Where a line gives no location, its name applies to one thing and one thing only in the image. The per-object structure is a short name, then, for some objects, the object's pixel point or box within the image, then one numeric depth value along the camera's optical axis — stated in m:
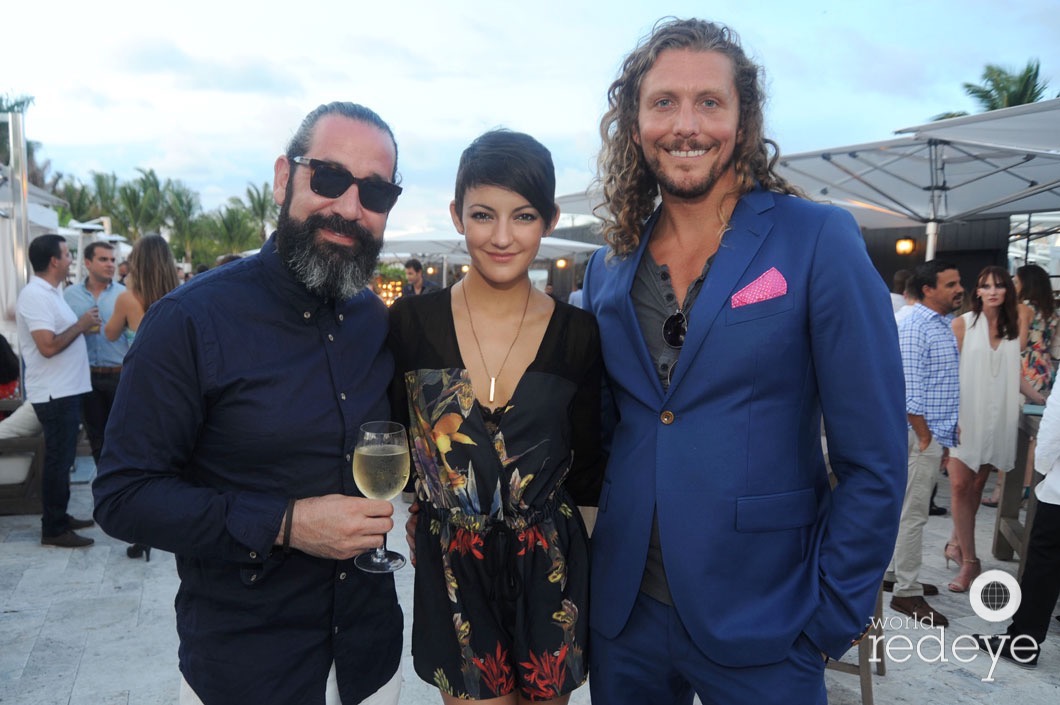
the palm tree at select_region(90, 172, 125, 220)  42.34
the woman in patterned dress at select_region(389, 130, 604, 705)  1.83
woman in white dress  5.11
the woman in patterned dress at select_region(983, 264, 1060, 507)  6.94
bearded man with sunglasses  1.57
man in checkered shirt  4.46
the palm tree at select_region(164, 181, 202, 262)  44.41
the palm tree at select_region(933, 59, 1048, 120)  25.70
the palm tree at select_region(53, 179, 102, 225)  39.59
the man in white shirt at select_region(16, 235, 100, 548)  5.39
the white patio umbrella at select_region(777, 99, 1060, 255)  6.09
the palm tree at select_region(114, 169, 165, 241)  42.03
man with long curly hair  1.67
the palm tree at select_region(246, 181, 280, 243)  49.69
